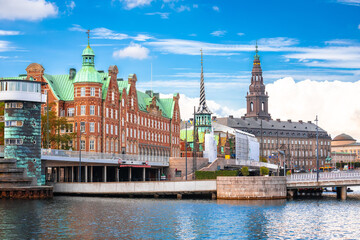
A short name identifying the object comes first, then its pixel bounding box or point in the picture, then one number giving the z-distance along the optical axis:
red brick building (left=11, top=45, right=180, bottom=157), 123.50
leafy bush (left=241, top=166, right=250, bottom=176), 119.81
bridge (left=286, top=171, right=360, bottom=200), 91.00
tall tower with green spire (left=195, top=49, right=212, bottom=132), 190.12
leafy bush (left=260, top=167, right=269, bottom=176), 128.48
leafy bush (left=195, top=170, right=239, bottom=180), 112.42
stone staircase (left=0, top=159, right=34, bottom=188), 87.49
